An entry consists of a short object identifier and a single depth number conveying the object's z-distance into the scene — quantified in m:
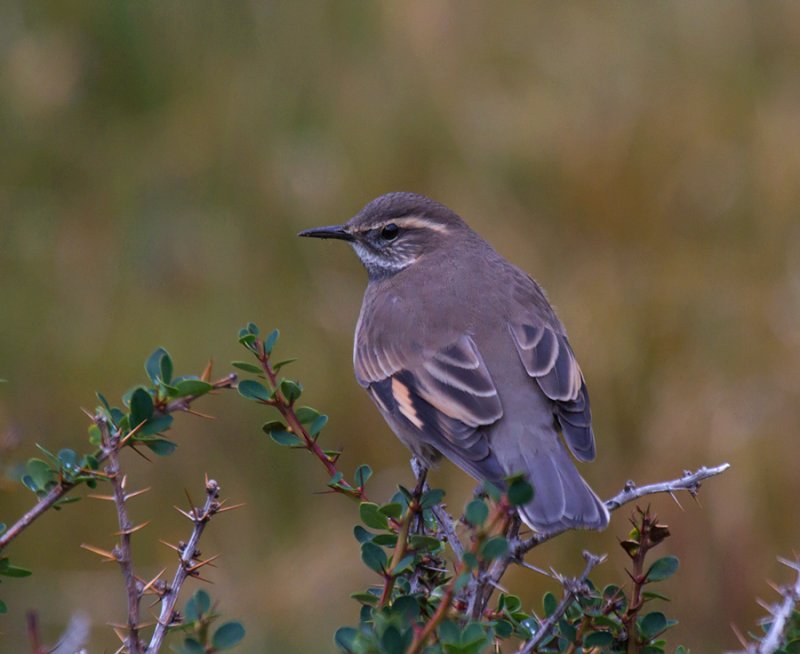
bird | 8.12
